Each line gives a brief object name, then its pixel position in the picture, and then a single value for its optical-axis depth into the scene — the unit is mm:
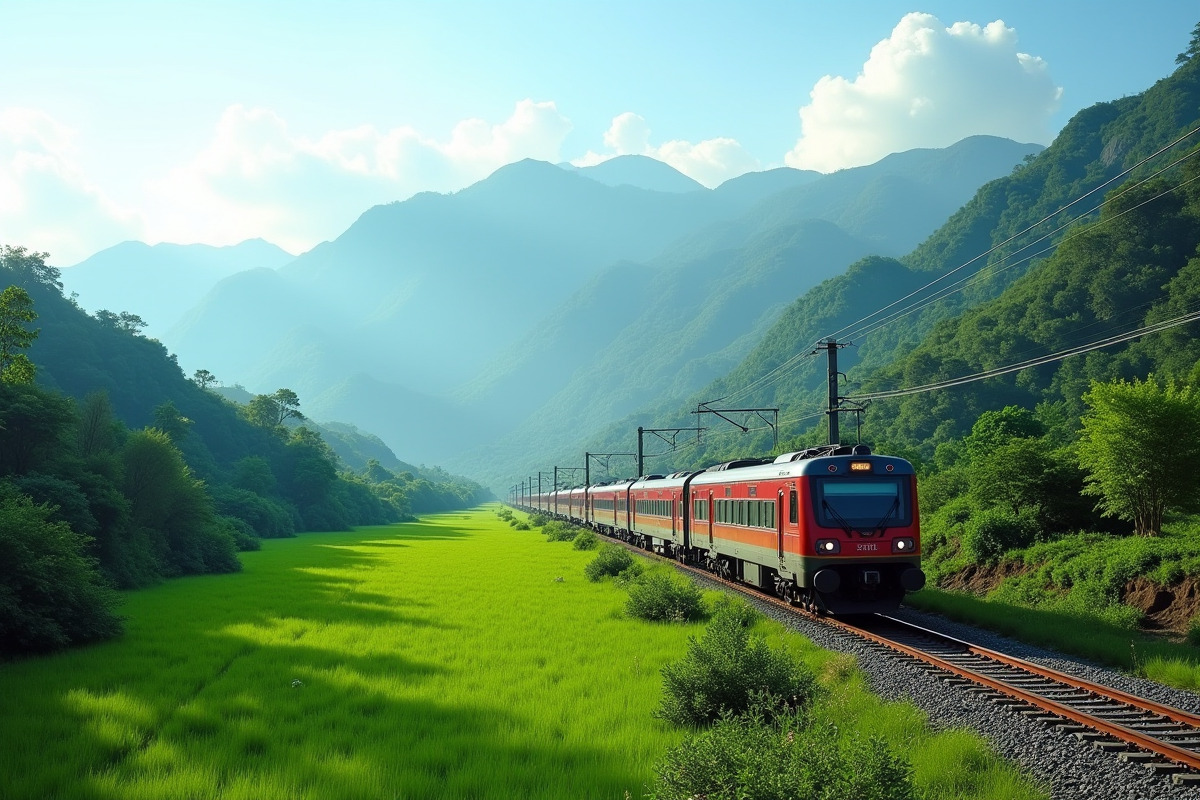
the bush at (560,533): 57625
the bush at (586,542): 46447
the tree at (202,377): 112188
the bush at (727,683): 9859
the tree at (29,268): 82562
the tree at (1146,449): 20281
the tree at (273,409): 107031
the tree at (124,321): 91188
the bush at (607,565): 29547
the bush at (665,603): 19031
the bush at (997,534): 24141
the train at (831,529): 16938
